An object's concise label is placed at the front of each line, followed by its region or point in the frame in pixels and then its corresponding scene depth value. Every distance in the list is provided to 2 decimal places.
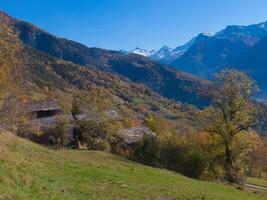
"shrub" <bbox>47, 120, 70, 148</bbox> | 71.50
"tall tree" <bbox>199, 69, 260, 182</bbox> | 66.00
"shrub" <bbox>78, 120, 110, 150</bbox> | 72.19
